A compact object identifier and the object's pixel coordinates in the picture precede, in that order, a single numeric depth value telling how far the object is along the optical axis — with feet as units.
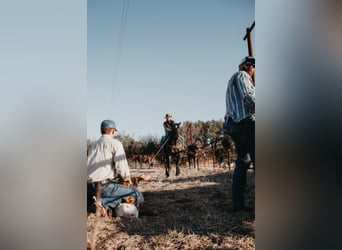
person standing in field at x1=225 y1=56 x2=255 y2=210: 4.53
